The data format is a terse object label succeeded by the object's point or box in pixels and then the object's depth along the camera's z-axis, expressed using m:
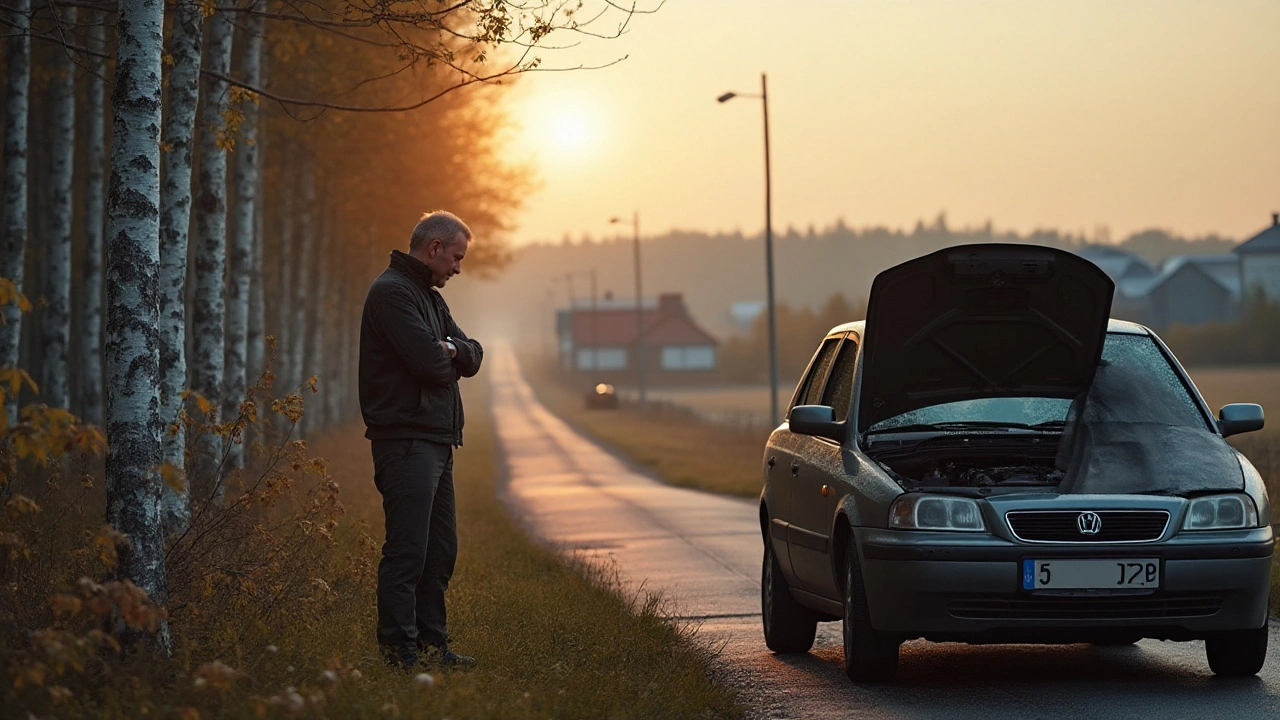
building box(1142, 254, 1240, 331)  132.00
